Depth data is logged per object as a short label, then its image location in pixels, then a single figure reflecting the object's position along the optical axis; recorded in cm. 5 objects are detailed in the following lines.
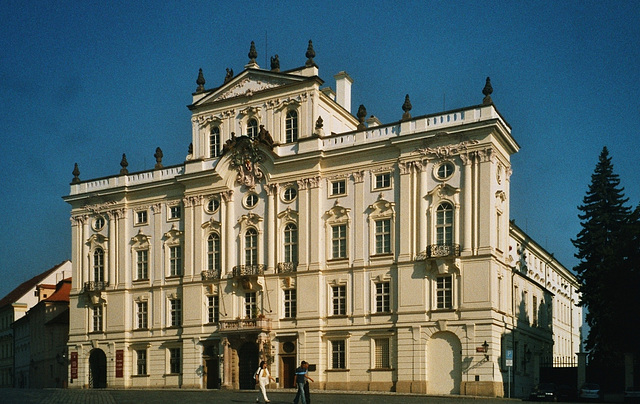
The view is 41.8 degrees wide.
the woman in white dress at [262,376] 3608
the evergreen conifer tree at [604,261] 5122
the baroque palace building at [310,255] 5122
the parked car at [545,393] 4861
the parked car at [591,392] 5044
